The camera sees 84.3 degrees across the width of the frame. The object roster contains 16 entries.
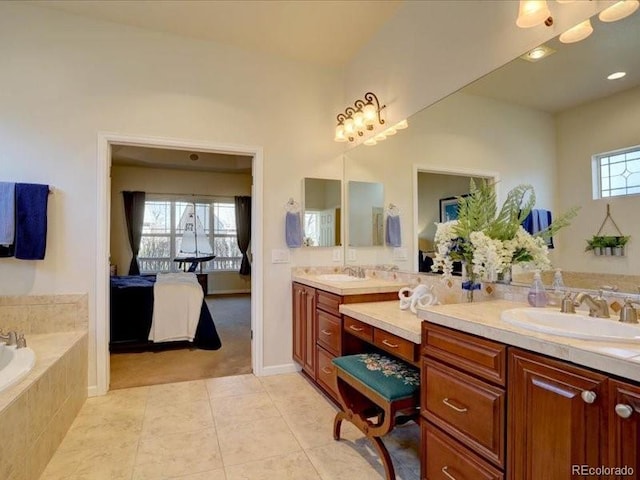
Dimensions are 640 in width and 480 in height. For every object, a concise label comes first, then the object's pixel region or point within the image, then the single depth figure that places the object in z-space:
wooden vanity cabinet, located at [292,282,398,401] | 2.49
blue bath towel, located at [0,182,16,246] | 2.48
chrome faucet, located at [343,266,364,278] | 3.26
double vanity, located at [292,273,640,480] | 0.93
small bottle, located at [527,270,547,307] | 1.64
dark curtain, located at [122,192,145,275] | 7.16
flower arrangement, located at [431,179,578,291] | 1.74
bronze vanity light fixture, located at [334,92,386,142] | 3.03
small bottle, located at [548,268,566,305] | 1.63
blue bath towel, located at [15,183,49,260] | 2.53
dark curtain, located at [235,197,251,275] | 8.04
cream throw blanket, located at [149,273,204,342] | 3.95
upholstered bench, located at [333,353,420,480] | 1.67
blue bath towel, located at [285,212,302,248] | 3.26
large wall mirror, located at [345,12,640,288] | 1.47
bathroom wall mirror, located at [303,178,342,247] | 3.40
